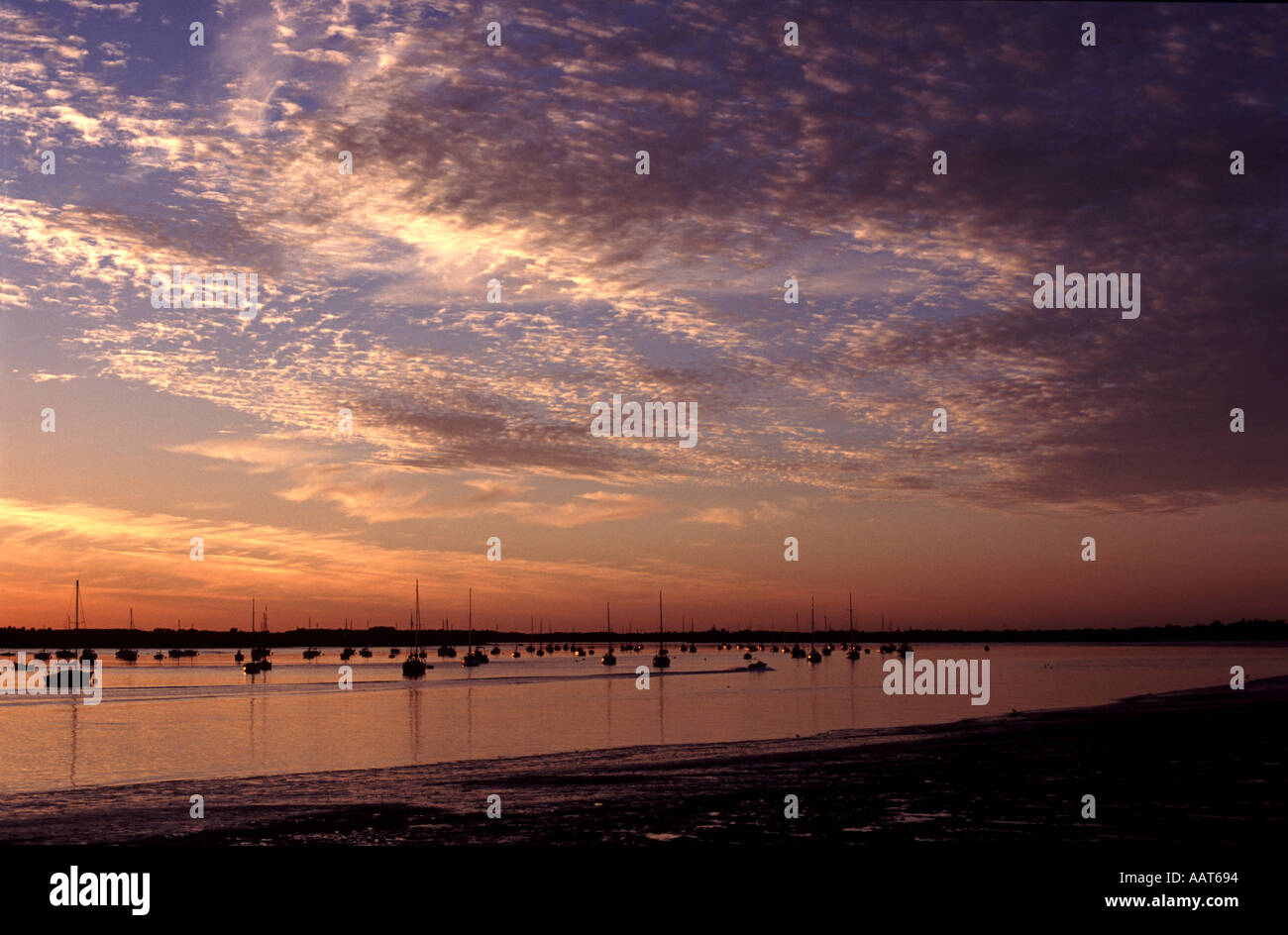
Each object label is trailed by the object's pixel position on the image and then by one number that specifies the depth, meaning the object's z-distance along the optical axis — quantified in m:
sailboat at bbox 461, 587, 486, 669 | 181.61
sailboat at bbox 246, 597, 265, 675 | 156.00
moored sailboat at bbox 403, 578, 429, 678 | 144.25
